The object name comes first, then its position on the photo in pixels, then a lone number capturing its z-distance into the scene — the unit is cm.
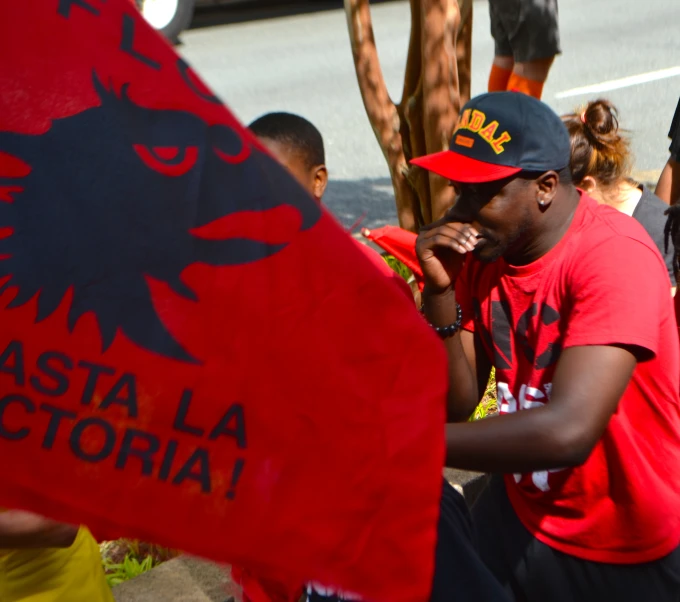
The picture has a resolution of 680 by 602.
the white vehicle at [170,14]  1241
